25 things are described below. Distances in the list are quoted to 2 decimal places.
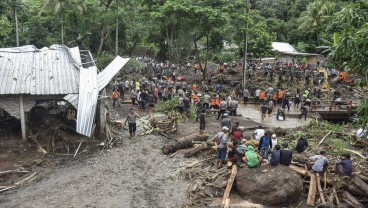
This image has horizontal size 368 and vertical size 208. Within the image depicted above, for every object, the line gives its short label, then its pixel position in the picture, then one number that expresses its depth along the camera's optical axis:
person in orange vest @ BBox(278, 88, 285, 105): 27.46
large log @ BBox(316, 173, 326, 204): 12.64
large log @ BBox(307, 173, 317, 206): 12.74
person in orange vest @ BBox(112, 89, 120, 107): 25.16
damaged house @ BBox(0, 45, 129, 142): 16.81
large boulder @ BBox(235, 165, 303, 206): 12.62
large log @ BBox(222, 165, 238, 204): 12.86
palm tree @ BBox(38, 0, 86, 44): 34.16
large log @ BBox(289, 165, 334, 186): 13.33
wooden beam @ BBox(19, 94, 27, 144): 17.39
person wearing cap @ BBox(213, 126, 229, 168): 14.41
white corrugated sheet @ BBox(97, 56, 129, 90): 18.28
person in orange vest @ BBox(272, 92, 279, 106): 27.33
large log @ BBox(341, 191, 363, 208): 12.57
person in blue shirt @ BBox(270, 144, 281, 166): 13.33
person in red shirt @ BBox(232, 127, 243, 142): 15.80
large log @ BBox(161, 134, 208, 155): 16.98
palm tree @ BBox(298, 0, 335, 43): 42.25
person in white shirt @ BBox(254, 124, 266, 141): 16.12
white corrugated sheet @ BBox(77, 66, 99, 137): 15.49
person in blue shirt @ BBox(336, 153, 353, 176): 13.13
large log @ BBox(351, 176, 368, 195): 12.77
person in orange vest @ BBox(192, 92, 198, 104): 24.78
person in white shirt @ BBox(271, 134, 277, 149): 14.93
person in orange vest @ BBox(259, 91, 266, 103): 27.17
